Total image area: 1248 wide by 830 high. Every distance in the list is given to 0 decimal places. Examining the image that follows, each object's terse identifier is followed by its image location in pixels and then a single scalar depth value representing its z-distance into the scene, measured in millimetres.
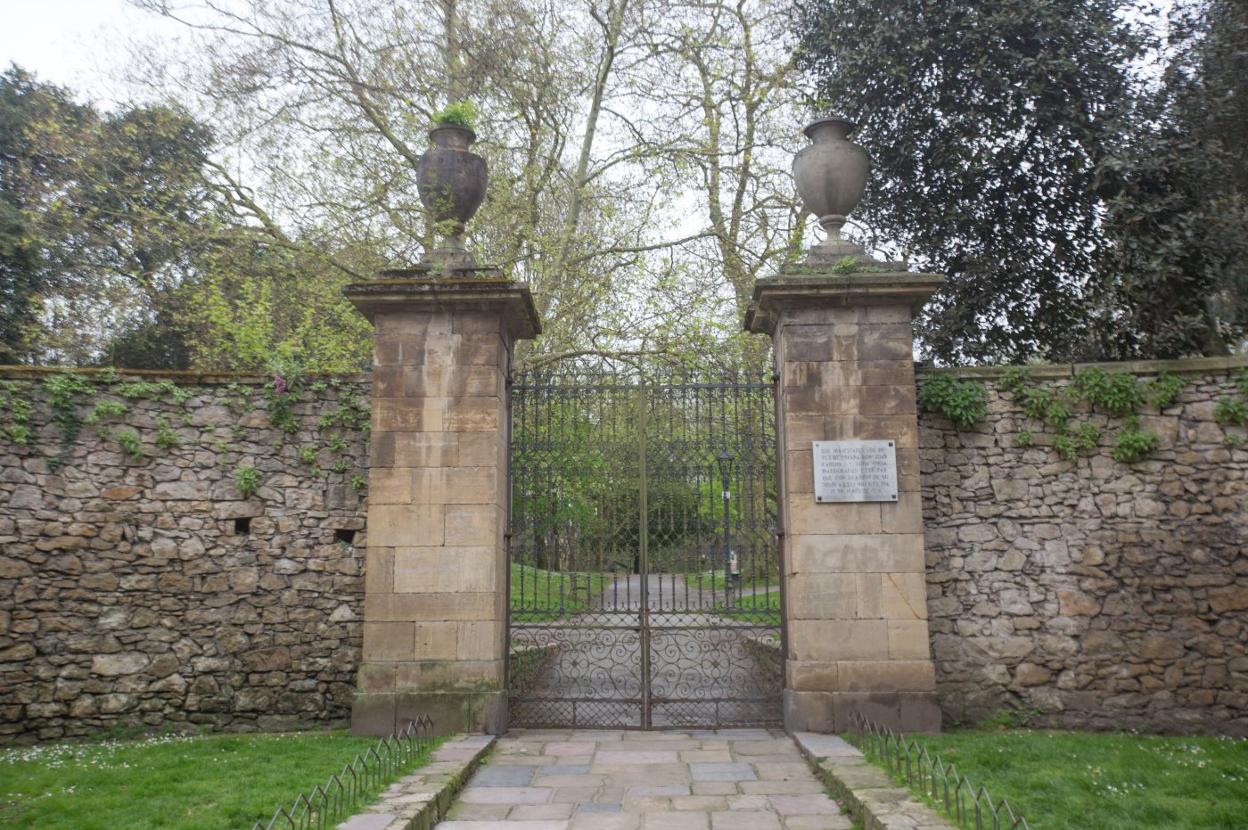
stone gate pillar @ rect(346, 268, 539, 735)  6699
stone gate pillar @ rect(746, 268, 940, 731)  6645
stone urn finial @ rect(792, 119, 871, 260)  7328
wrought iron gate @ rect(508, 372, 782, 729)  7195
